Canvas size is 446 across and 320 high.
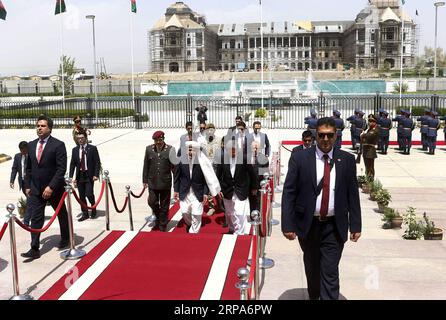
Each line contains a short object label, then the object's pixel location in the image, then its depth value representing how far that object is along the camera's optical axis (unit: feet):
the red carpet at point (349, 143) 66.69
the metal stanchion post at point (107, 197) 27.55
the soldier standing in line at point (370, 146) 40.22
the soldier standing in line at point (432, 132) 57.00
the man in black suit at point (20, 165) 28.43
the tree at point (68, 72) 236.10
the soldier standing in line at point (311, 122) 52.65
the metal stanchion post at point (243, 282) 12.91
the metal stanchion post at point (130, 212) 27.74
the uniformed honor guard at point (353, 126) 59.72
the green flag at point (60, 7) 106.93
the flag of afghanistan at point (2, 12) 57.88
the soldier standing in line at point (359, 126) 58.54
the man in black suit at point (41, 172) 23.12
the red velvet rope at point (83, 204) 26.23
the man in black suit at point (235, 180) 24.67
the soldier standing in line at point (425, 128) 58.13
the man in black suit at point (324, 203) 14.90
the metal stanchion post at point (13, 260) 18.26
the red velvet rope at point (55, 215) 19.75
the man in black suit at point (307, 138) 29.50
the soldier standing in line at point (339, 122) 54.41
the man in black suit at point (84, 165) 30.78
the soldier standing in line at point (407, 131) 57.49
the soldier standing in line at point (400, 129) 58.49
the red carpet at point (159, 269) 18.47
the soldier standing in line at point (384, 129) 56.90
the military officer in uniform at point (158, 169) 26.05
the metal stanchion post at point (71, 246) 23.11
